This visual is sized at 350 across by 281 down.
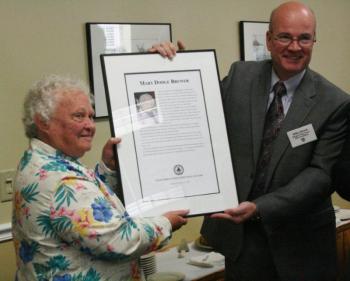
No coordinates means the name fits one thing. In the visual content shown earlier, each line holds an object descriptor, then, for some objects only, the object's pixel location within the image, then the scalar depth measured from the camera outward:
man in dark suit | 1.95
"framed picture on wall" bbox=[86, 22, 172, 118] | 2.54
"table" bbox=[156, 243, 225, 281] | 2.52
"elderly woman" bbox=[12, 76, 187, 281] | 1.44
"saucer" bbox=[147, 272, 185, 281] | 2.44
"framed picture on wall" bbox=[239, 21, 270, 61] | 3.21
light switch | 2.32
